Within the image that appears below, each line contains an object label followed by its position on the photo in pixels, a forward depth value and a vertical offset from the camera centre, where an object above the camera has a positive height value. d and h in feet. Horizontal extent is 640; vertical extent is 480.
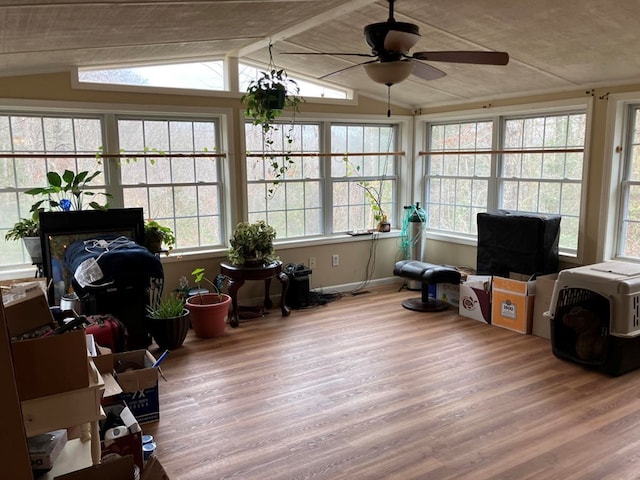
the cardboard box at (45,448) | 6.27 -3.40
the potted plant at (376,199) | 19.84 -1.10
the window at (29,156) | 13.94 +0.46
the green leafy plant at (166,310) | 13.33 -3.56
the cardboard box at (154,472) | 5.80 -3.35
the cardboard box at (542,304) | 14.07 -3.69
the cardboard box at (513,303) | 14.43 -3.79
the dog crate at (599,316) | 11.54 -3.41
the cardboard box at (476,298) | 15.60 -3.91
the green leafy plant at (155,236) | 14.33 -1.78
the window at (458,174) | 18.16 -0.14
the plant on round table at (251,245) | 15.30 -2.16
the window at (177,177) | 15.53 -0.16
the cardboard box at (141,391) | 9.55 -4.09
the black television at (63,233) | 12.53 -1.50
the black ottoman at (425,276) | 16.35 -3.39
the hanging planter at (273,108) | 15.12 +1.92
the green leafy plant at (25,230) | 13.03 -1.44
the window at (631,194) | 14.06 -0.68
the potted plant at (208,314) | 14.30 -3.92
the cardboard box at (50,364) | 5.55 -2.11
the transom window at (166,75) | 14.84 +2.89
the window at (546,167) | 15.37 +0.08
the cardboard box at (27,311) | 5.84 -1.59
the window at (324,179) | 17.67 -0.31
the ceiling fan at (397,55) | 8.30 +1.95
